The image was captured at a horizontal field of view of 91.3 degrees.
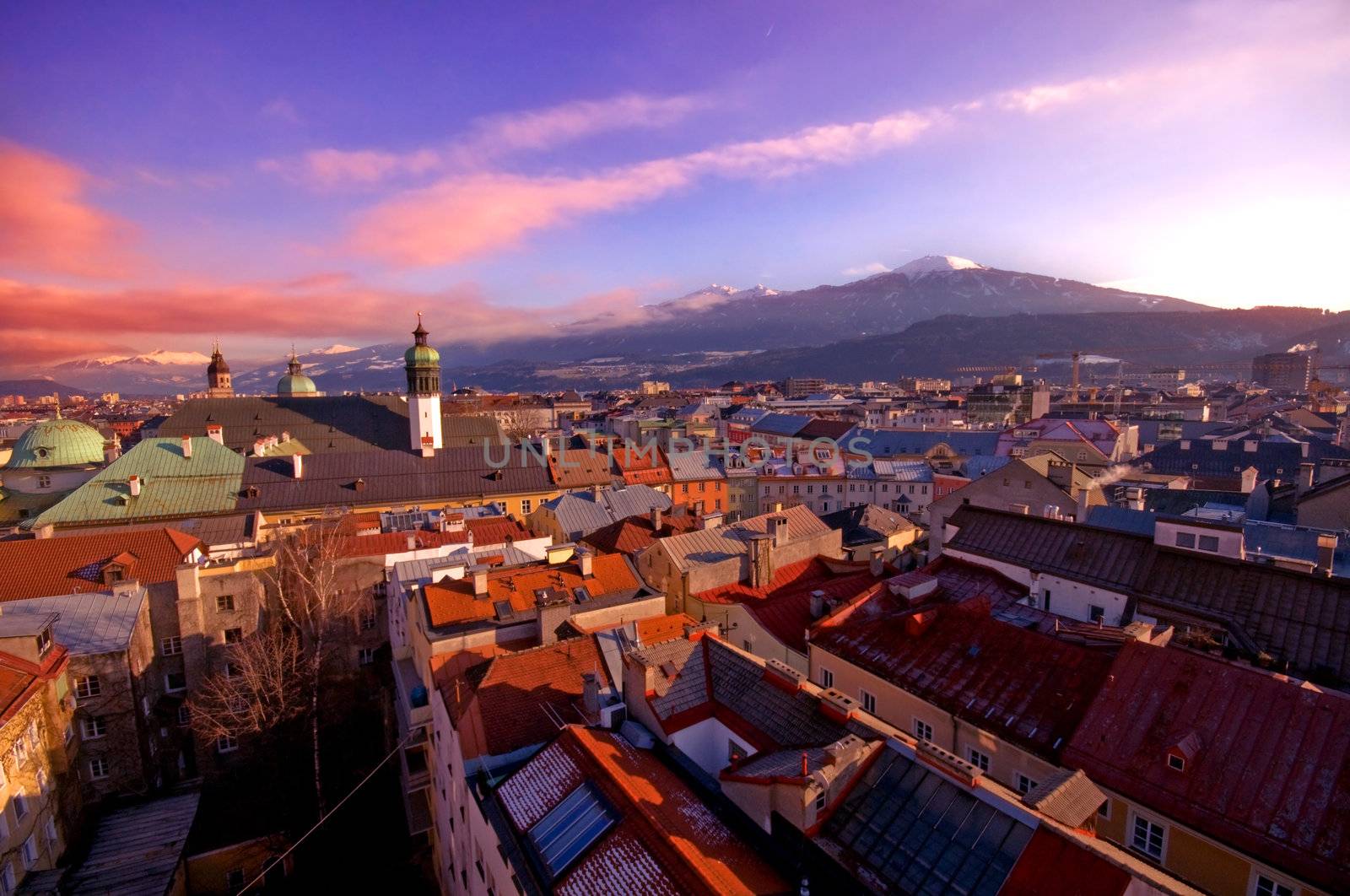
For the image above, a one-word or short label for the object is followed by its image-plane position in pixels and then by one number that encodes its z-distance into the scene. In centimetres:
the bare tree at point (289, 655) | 2764
